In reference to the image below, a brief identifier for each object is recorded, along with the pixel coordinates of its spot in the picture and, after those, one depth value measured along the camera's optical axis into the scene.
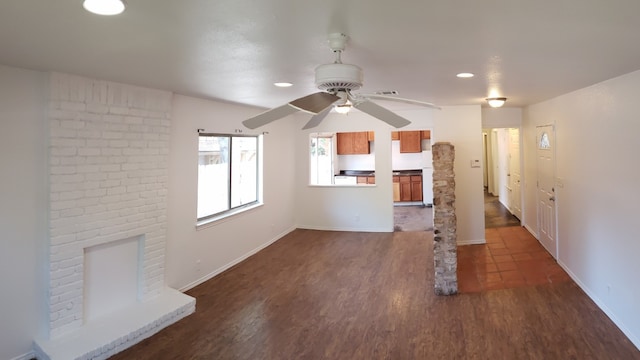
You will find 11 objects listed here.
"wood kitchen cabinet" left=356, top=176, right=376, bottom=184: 8.46
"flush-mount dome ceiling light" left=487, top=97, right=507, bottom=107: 4.11
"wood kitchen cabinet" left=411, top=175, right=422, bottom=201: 8.75
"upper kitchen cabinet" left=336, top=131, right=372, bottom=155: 8.63
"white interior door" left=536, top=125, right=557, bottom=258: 4.44
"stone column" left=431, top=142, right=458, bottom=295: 3.55
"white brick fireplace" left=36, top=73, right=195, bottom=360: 2.61
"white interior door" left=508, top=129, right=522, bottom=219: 6.39
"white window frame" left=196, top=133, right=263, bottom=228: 4.16
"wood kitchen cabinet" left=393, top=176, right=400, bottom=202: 8.73
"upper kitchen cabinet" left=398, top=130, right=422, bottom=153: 8.67
